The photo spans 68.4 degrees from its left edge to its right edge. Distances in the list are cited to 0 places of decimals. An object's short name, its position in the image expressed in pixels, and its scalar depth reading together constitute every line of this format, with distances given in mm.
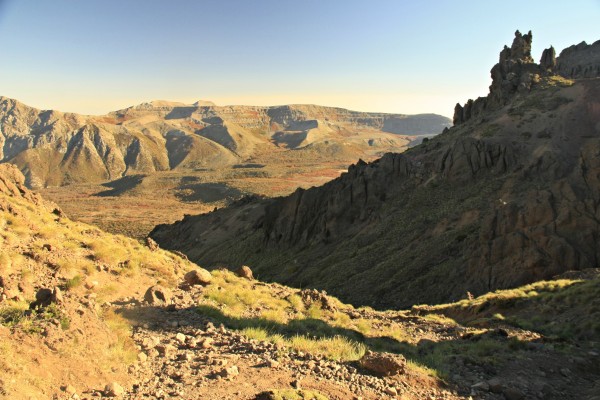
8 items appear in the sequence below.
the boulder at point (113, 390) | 6438
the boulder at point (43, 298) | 8320
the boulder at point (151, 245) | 20555
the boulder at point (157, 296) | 11820
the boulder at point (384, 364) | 8664
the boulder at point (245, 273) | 21625
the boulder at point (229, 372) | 7504
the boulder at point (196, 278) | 15664
